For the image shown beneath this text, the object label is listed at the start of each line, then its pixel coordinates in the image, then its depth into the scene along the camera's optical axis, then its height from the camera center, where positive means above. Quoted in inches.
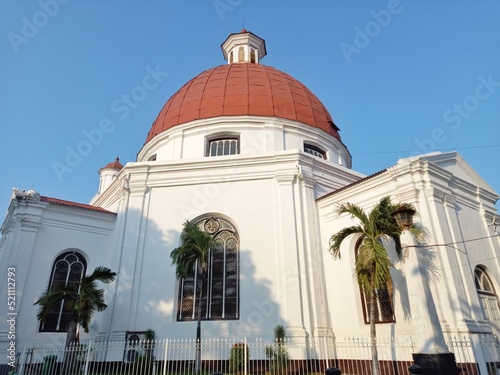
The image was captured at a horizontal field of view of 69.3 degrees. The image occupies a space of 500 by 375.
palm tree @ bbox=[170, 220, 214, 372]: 465.0 +117.4
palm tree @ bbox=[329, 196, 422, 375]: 388.8 +96.8
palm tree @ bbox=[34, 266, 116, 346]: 443.5 +58.2
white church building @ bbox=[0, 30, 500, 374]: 474.3 +145.4
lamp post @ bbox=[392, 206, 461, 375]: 304.8 +26.3
